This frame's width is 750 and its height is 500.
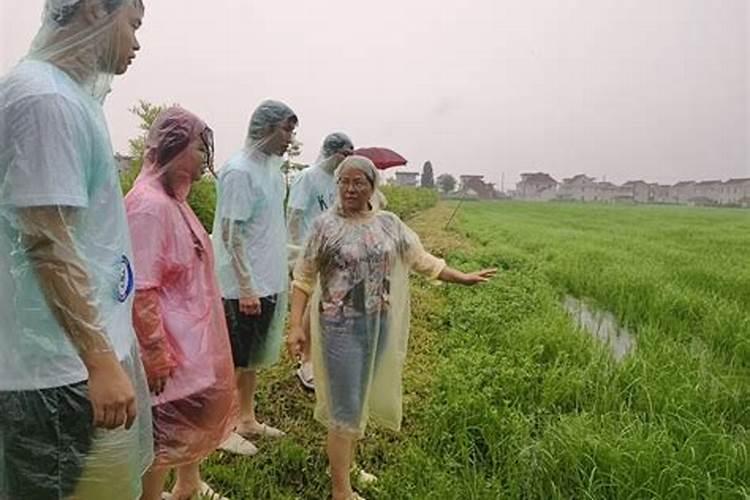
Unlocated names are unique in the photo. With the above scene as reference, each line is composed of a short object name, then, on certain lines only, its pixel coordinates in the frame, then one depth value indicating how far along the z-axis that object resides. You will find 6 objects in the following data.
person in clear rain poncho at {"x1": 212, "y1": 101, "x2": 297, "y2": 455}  2.56
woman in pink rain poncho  1.68
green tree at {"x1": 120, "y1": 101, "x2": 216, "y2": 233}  5.90
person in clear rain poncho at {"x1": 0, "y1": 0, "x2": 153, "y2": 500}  1.09
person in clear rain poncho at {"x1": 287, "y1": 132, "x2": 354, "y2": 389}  3.40
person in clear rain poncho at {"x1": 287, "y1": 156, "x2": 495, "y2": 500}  2.18
